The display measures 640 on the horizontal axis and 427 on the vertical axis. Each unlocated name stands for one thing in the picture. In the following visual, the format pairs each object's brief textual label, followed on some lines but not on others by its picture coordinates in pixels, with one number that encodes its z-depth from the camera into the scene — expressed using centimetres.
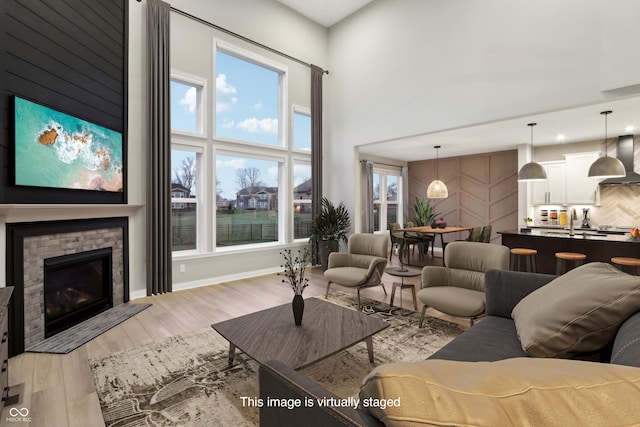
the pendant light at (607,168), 421
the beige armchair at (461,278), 276
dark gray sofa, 89
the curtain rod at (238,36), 483
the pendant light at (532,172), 480
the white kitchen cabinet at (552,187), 641
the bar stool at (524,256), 462
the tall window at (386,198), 864
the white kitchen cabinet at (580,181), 604
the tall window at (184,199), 486
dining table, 627
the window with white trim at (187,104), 484
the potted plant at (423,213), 794
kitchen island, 409
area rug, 194
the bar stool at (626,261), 363
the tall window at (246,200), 544
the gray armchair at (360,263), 386
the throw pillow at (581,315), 134
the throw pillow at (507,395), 59
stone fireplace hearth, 275
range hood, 542
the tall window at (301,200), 654
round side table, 372
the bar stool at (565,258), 414
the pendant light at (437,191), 648
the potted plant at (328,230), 616
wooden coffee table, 196
